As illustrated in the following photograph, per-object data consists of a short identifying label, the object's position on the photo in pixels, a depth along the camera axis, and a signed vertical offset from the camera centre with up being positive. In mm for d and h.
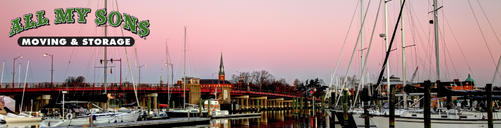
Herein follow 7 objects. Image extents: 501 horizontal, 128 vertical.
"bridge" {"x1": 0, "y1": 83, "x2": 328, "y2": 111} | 73250 -1764
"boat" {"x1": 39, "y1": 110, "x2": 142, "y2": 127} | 37719 -3209
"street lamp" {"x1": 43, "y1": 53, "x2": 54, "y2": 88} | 75750 +1936
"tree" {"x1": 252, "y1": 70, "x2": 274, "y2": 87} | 182350 +1877
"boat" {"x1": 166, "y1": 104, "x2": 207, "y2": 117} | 58481 -3952
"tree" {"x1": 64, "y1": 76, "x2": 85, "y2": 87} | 165850 +1308
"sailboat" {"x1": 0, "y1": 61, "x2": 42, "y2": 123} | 38406 -3030
